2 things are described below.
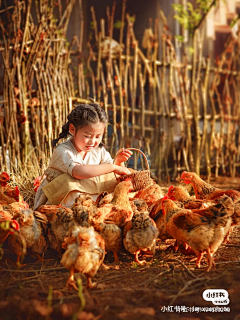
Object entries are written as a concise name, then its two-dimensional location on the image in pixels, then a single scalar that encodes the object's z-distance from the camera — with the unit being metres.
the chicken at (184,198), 3.30
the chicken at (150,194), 3.86
